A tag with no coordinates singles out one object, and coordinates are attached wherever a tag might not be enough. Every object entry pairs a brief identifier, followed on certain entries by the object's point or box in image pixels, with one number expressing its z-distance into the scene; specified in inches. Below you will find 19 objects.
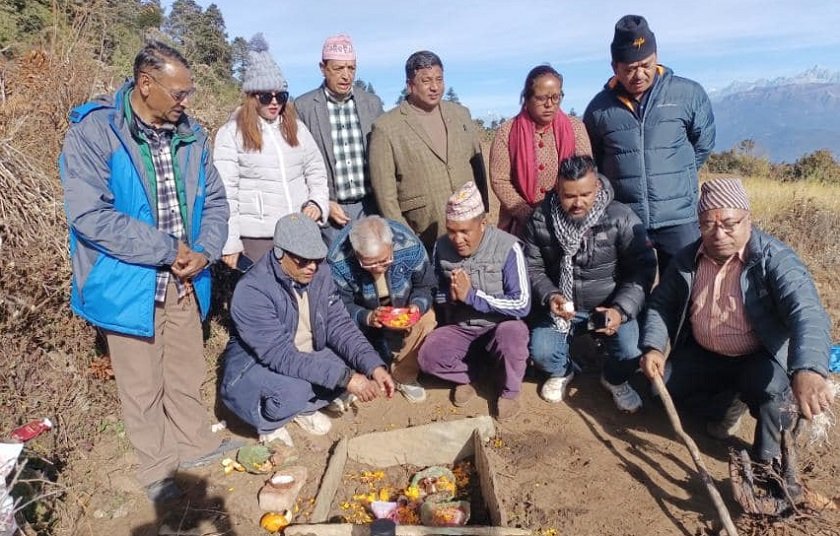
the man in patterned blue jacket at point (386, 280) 139.0
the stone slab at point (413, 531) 93.8
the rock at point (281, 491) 116.4
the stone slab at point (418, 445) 132.6
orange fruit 110.8
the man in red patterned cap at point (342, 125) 153.7
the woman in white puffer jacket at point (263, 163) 139.0
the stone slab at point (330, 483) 111.0
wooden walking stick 99.1
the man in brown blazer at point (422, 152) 154.6
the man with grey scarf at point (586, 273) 139.6
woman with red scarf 148.1
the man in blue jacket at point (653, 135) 145.3
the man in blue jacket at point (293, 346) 127.0
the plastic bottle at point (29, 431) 95.9
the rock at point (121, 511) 118.0
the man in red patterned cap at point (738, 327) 103.3
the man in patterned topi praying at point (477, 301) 139.6
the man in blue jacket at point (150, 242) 105.9
